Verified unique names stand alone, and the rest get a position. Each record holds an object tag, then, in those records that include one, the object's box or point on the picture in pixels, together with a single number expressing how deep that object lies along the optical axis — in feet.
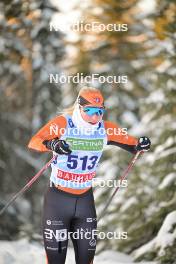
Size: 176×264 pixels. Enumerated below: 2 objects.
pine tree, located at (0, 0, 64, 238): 66.95
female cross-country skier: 32.32
